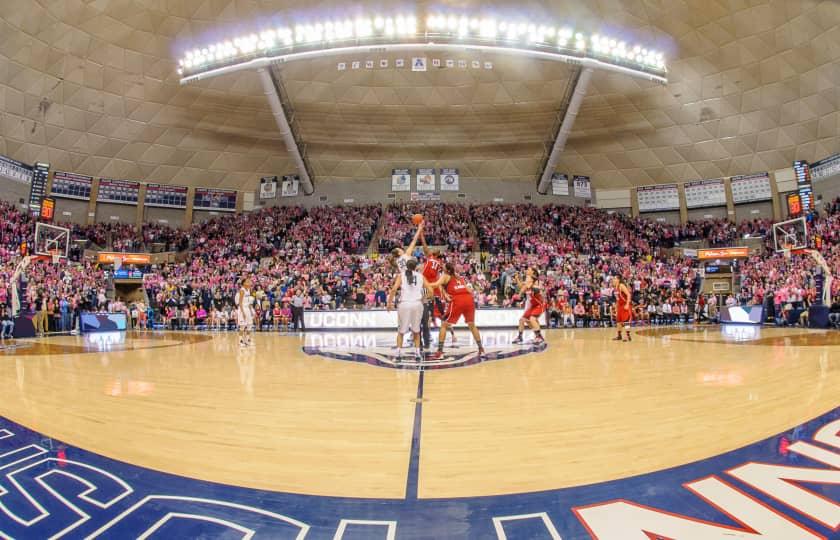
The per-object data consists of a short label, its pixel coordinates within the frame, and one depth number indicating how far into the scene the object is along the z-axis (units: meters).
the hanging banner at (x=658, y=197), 34.75
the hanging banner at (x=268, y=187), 35.36
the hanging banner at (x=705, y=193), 33.75
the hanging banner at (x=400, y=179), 34.84
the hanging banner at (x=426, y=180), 34.78
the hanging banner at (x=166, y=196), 33.88
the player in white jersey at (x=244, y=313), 11.83
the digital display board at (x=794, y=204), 28.75
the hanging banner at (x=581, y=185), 35.59
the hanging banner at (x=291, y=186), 35.16
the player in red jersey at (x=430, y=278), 9.16
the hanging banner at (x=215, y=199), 35.16
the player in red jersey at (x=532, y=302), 10.91
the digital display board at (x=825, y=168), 29.28
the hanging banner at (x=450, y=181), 34.78
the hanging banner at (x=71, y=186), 31.12
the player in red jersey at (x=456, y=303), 8.41
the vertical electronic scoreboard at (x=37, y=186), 28.98
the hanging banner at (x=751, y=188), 32.41
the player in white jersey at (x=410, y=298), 7.78
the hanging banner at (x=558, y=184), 35.25
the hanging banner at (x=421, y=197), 34.72
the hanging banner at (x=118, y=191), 32.69
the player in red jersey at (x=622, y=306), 12.00
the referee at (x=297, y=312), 17.58
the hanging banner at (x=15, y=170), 28.11
